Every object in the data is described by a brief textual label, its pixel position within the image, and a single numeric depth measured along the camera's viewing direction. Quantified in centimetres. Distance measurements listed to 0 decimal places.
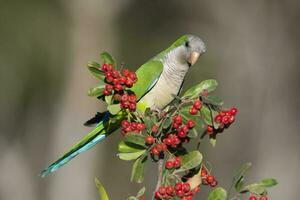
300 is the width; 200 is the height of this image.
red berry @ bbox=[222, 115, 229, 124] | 457
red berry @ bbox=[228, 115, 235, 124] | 458
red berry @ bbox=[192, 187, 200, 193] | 440
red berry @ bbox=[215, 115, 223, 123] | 458
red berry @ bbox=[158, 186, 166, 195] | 423
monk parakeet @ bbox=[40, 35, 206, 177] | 633
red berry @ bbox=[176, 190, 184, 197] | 429
